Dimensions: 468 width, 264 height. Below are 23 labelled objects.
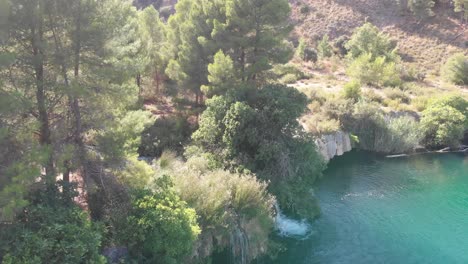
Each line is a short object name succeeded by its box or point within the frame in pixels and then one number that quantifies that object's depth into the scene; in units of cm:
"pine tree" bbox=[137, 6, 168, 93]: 2806
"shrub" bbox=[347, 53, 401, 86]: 4019
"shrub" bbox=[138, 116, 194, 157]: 2406
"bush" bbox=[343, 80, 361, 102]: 3297
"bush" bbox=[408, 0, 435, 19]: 5750
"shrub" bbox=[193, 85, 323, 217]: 2039
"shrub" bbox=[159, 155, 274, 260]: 1484
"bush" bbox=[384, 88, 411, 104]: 3716
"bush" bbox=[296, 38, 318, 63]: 5313
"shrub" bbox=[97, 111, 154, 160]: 1395
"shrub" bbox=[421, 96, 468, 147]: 3170
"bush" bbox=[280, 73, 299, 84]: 3894
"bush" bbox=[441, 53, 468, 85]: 4481
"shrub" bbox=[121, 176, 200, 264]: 1228
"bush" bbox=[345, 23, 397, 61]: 4862
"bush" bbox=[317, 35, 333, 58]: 5591
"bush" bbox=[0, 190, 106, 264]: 983
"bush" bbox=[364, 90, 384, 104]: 3578
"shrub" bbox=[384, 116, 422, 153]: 3067
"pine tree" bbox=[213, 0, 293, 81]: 2223
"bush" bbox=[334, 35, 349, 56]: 5803
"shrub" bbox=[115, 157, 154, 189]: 1437
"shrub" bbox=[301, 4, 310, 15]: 6636
